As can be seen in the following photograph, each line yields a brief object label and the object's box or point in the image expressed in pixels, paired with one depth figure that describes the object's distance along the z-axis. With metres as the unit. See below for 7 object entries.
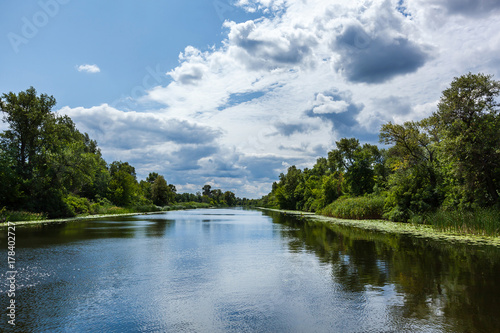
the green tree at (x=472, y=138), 24.42
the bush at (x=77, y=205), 53.12
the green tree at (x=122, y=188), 89.62
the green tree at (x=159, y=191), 129.75
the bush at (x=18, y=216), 38.38
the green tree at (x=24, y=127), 46.22
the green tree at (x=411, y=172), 34.03
